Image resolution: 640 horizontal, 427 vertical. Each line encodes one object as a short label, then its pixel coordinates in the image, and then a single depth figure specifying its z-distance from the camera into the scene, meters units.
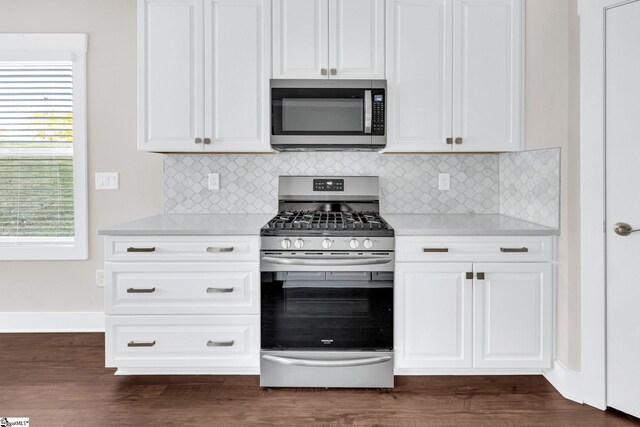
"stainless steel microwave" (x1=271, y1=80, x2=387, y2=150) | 2.62
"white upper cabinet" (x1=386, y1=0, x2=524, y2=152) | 2.63
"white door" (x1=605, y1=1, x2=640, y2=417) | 2.03
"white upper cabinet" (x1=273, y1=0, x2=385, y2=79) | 2.63
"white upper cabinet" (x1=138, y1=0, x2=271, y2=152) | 2.65
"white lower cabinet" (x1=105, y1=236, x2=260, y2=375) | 2.37
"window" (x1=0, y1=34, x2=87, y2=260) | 3.11
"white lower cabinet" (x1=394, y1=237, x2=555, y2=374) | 2.36
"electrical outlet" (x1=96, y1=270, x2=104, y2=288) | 3.19
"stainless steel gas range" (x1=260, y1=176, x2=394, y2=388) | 2.32
